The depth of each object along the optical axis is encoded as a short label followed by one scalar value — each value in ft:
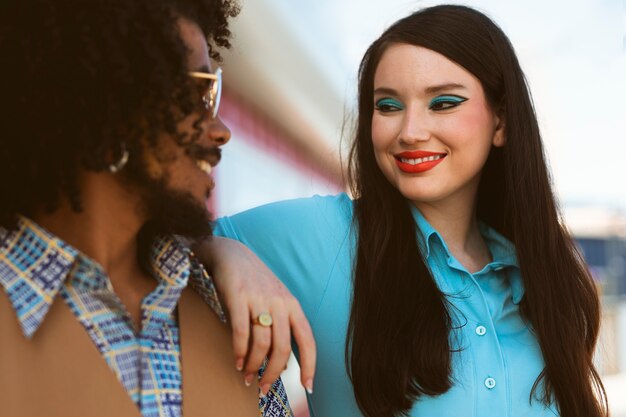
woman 6.02
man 3.78
